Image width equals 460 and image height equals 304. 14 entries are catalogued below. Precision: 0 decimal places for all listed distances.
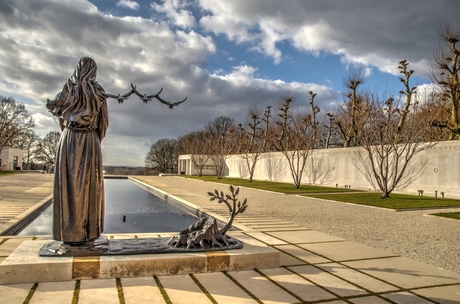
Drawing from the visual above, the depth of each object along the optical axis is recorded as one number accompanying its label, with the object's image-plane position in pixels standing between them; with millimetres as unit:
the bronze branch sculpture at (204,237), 4343
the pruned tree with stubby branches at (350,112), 19014
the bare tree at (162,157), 60812
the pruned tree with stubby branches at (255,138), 33662
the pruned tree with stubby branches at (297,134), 24047
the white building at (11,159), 47538
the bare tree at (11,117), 35062
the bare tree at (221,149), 37438
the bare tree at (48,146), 51419
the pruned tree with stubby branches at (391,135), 16203
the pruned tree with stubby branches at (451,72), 17047
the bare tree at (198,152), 42781
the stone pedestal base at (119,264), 3488
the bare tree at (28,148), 51391
